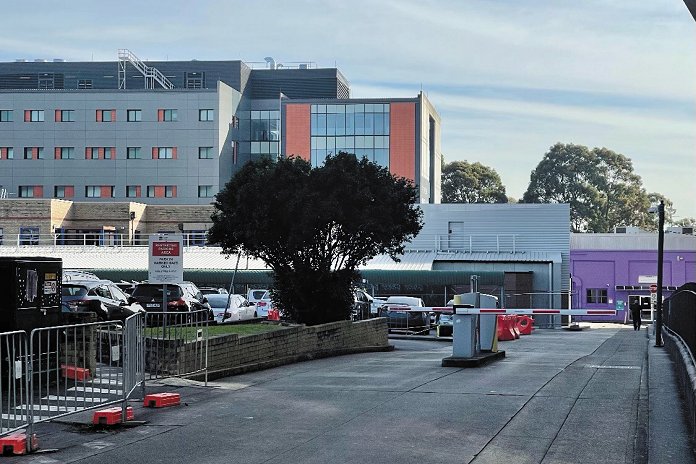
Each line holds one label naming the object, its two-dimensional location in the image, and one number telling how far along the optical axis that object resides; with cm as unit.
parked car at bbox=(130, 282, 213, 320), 3231
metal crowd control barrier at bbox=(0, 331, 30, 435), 1043
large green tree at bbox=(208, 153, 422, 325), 2839
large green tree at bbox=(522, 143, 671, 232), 11231
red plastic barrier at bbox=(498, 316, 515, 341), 3888
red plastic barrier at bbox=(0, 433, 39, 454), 1045
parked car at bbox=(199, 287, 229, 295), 4822
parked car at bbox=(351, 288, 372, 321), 3754
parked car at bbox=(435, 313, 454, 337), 4150
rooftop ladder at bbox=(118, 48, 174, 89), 10181
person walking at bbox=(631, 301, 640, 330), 5212
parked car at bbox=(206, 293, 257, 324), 3528
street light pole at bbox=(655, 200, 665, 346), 3409
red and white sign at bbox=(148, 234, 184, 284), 2014
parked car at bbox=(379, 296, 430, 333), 4443
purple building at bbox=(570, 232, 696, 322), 7356
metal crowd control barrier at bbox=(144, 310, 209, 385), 1666
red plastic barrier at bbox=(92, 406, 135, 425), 1222
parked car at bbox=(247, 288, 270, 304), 4968
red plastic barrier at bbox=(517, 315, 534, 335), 4697
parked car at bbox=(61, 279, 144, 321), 2703
